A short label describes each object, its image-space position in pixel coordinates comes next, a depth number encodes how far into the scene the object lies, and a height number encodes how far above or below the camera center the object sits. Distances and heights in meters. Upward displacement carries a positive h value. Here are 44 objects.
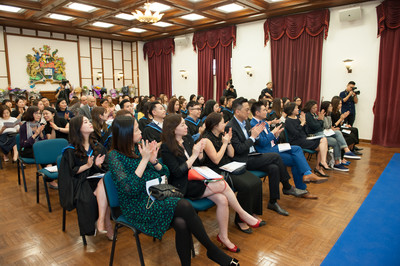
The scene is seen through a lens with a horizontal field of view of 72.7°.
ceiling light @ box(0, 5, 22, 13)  7.95 +2.49
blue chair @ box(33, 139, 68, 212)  3.24 -0.74
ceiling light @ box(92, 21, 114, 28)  9.91 +2.49
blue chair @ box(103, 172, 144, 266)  2.03 -0.82
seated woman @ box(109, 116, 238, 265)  1.95 -0.81
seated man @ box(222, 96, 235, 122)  5.95 -0.40
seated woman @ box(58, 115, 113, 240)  2.47 -0.86
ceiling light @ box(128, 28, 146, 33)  10.90 +2.51
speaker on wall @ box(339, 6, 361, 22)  6.83 +1.99
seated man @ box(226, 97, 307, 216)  3.11 -0.74
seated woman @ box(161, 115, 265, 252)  2.39 -0.75
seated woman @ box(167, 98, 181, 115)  4.86 -0.23
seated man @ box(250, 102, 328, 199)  3.55 -0.83
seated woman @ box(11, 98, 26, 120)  5.90 -0.38
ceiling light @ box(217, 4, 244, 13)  7.98 +2.51
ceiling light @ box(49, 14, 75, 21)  8.99 +2.52
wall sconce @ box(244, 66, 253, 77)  9.26 +0.75
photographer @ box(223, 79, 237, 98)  8.60 +0.04
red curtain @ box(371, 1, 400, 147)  6.55 +0.33
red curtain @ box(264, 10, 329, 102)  7.73 +1.21
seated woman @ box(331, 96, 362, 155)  5.66 -0.63
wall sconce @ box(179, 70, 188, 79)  11.48 +0.76
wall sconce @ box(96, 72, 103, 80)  11.96 +0.74
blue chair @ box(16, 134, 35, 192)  3.87 -0.96
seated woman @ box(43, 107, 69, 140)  4.11 -0.52
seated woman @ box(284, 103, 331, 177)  4.41 -0.75
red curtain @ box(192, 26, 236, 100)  9.80 +1.40
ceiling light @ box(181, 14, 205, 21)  8.93 +2.51
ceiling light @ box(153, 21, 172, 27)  9.90 +2.50
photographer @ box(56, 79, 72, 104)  7.86 +0.00
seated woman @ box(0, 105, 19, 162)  5.14 -0.76
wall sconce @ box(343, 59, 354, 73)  7.15 +0.77
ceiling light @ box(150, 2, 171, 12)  7.77 +2.50
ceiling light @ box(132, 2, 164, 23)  6.48 +1.81
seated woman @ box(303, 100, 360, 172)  4.84 -0.62
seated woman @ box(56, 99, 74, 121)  4.98 -0.33
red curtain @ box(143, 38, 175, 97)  11.95 +1.28
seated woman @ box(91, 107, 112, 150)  3.47 -0.41
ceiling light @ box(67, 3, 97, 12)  7.90 +2.52
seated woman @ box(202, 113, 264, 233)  2.72 -0.75
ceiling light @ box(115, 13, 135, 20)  8.95 +2.52
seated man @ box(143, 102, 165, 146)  3.46 -0.43
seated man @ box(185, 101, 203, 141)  4.07 -0.38
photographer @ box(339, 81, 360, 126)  7.06 -0.22
